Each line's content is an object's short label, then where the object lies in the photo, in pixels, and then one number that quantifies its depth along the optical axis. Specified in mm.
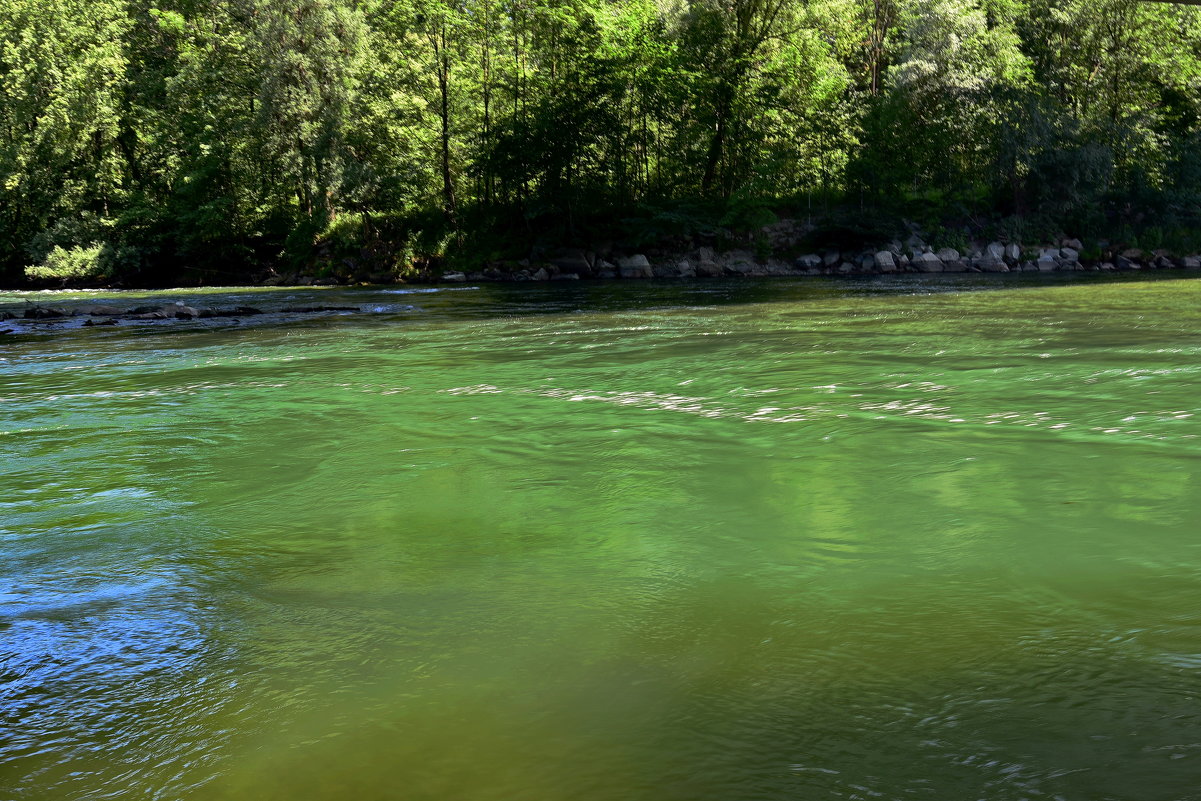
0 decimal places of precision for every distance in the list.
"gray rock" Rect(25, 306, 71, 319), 17234
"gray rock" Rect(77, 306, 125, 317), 17703
